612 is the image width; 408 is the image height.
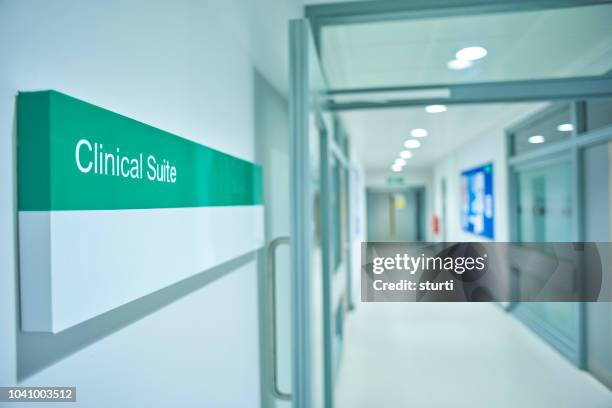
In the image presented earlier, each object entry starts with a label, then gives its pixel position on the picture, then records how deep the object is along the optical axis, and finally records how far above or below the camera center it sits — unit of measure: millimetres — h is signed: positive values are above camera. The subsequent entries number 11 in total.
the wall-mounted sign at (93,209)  490 +3
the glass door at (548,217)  2354 -91
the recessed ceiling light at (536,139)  2543 +463
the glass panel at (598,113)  1823 +467
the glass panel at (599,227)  1807 -127
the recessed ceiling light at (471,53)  1954 +813
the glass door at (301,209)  1250 -5
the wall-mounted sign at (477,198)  2436 +48
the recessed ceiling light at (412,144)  3671 +640
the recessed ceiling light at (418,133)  3363 +682
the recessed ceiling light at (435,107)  1884 +515
